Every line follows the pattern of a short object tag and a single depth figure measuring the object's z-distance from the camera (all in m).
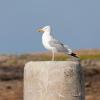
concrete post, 13.48
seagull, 15.40
